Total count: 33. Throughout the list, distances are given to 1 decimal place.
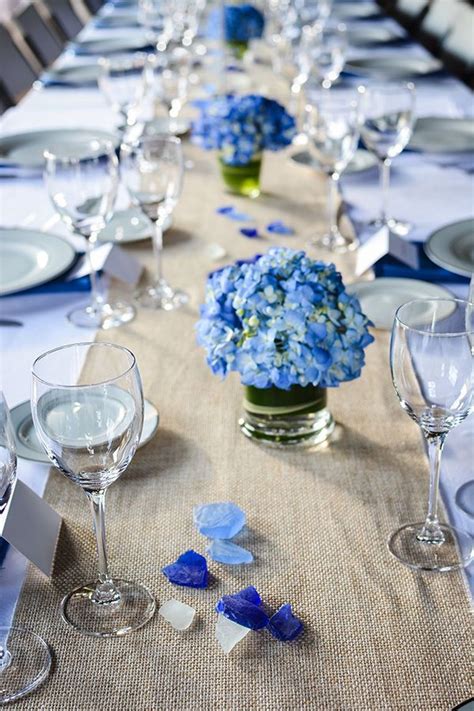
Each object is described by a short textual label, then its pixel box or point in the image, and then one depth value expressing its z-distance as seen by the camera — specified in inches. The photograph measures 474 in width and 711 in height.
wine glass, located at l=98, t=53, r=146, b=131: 81.4
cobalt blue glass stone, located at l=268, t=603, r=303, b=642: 31.4
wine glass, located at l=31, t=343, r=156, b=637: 30.0
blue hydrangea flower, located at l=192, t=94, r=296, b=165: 72.1
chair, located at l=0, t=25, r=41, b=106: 118.4
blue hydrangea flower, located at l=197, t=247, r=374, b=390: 39.2
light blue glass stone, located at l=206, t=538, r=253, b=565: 35.1
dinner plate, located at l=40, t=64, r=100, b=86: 112.7
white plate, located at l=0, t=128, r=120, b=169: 81.2
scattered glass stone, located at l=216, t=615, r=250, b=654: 31.1
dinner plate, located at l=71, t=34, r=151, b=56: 129.3
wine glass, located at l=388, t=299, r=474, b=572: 32.7
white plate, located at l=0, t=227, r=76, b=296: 58.1
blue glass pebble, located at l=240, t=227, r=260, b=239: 67.7
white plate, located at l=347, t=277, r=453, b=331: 53.6
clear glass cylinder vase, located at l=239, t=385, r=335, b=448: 41.6
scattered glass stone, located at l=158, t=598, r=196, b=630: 32.1
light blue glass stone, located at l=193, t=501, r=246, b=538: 36.6
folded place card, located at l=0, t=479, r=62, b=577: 33.8
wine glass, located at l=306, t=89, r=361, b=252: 62.9
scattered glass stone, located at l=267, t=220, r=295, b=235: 68.8
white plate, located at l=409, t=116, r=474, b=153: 82.8
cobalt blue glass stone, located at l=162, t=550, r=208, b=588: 33.9
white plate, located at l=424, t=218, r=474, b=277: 58.5
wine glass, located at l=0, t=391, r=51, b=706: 29.5
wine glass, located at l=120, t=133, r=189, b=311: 57.0
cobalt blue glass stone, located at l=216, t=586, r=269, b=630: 31.6
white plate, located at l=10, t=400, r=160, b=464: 41.0
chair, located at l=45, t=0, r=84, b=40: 164.4
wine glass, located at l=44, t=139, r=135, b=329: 52.2
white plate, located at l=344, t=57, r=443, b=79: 112.2
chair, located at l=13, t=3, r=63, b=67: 140.3
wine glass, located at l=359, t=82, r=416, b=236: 65.6
